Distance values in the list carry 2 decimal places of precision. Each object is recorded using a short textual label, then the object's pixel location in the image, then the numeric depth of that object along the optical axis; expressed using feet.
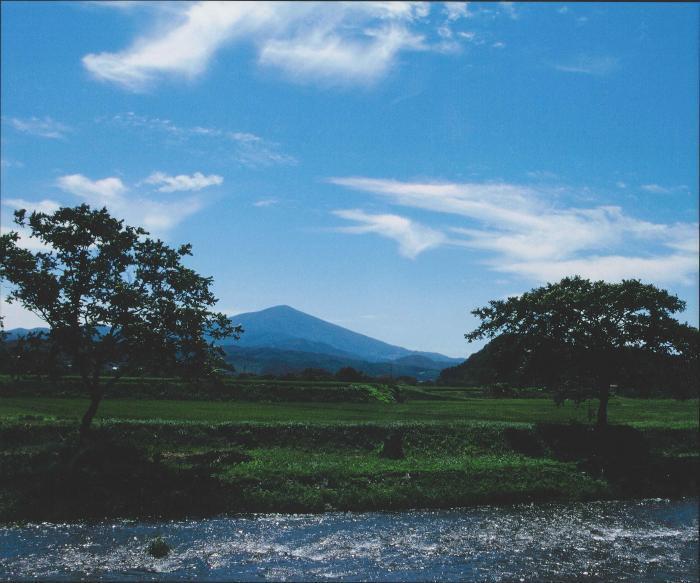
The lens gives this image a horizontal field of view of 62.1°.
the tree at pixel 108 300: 109.70
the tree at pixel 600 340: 141.49
